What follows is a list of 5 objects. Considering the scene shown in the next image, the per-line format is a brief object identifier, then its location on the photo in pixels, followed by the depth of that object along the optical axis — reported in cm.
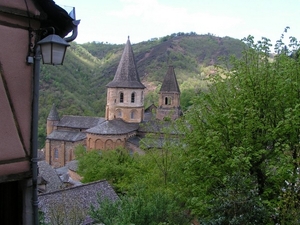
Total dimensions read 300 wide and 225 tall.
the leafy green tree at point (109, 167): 2694
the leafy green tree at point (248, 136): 959
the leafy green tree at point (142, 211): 1025
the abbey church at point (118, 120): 3597
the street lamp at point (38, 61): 410
